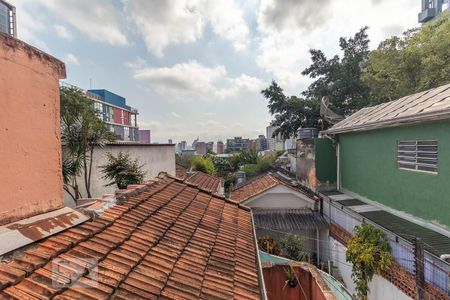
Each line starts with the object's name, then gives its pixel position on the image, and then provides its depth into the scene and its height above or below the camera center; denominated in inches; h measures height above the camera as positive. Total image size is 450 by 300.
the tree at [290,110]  959.0 +127.1
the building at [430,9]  2253.8 +1144.3
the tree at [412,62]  650.2 +215.7
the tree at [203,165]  1194.0 -89.2
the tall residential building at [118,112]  2265.0 +336.9
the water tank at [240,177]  960.9 -115.1
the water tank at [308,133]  639.8 +27.7
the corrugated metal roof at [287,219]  491.0 -144.8
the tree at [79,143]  338.2 +6.2
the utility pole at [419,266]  230.4 -108.0
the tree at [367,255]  280.3 -119.2
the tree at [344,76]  964.6 +256.6
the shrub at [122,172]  369.1 -34.6
